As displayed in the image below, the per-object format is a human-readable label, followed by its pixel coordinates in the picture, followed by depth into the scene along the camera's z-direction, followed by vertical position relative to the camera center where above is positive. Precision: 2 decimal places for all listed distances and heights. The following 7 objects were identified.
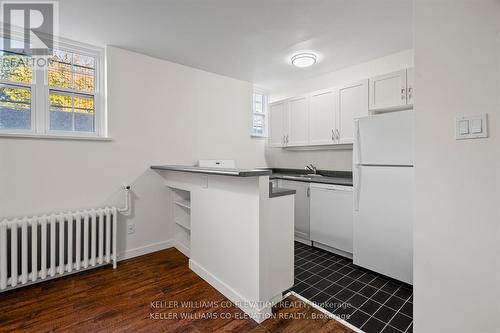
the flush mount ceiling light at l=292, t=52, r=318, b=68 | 3.01 +1.41
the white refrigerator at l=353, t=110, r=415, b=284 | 2.18 -0.28
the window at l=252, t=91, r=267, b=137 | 4.62 +1.04
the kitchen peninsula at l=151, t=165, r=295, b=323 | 1.75 -0.59
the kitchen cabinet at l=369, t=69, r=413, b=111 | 2.63 +0.88
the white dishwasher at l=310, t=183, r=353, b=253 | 2.74 -0.61
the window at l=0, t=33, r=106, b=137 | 2.36 +0.80
